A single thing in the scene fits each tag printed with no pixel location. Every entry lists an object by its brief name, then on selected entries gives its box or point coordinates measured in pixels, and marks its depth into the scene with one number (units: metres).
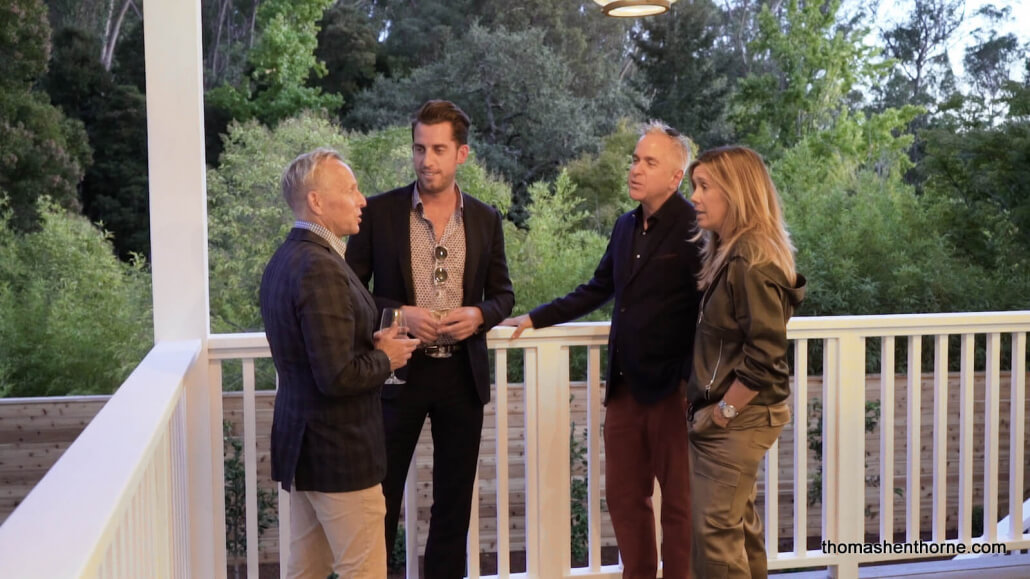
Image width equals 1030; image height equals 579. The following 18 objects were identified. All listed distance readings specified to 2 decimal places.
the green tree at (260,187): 9.04
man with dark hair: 2.71
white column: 2.89
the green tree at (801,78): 11.40
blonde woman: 2.40
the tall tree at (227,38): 10.52
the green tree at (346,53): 10.98
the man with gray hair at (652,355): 2.78
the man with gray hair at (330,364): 2.04
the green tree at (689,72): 11.84
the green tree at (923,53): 11.13
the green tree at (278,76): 10.44
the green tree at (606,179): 10.73
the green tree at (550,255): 9.48
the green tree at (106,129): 10.02
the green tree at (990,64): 10.60
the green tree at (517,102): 11.30
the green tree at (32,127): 9.88
